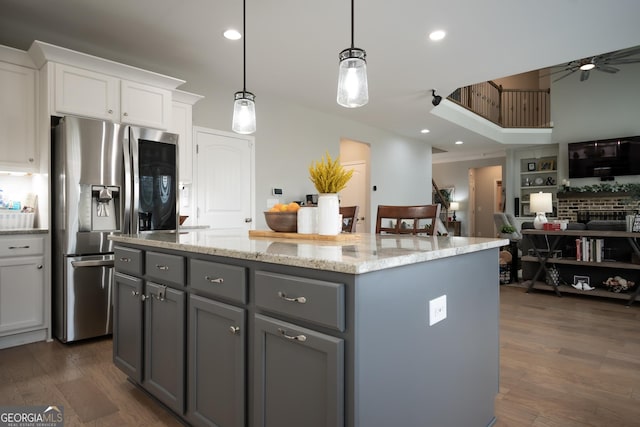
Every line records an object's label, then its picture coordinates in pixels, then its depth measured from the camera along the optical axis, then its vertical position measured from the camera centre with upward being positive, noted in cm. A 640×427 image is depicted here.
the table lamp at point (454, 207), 1160 +16
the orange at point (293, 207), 218 +3
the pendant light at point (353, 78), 180 +66
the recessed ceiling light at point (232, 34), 331 +161
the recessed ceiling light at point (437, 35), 336 +162
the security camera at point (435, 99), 511 +158
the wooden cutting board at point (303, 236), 187 -13
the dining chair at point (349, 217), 272 -4
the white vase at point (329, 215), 189 -1
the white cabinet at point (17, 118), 294 +76
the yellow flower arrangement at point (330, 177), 184 +17
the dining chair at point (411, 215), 241 -2
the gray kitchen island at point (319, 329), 110 -43
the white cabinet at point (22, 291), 282 -62
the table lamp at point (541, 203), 558 +14
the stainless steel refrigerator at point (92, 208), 295 +4
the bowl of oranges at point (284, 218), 218 -3
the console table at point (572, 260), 427 -61
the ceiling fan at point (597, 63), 590 +241
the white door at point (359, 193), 690 +36
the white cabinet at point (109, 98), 299 +99
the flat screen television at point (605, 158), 786 +119
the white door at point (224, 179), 435 +41
